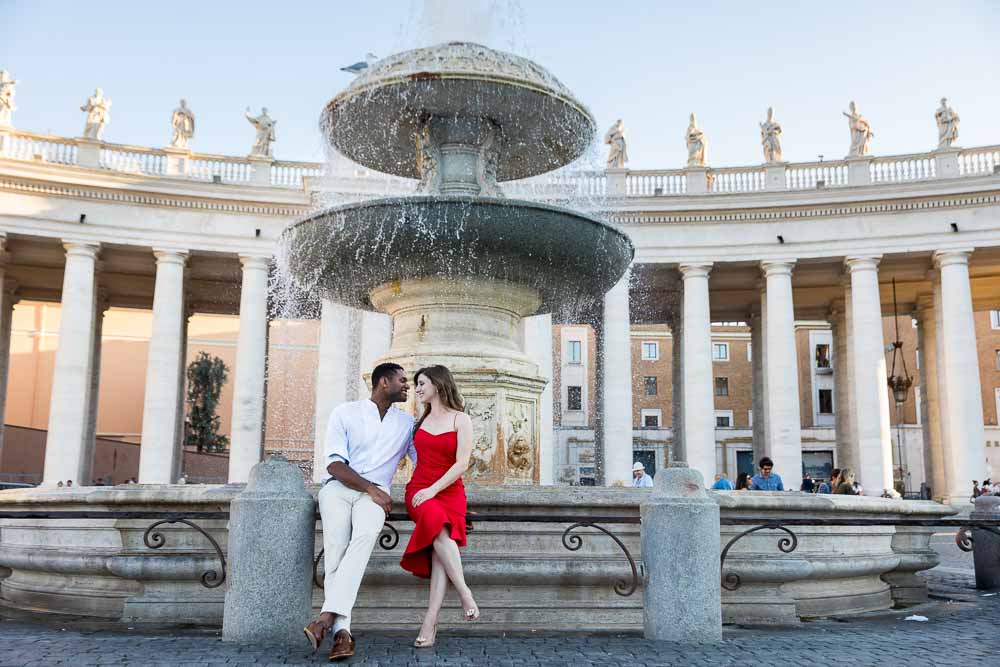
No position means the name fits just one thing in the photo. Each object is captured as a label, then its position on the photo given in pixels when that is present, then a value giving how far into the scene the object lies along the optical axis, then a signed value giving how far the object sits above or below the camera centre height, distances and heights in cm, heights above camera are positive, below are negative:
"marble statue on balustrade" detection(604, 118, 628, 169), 3862 +1322
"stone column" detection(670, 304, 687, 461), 4034 +441
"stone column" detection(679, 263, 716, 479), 3606 +408
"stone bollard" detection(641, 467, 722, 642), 759 -67
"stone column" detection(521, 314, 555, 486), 3403 +490
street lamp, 3369 +340
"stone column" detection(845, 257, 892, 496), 3531 +373
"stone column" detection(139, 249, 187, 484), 3450 +353
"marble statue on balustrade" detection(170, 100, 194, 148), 3719 +1340
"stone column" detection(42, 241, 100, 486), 3353 +374
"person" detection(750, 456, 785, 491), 1923 +6
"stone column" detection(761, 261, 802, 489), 3566 +388
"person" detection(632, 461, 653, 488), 2194 +11
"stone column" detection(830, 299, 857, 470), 4078 +426
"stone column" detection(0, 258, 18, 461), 3950 +622
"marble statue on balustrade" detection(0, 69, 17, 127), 3553 +1371
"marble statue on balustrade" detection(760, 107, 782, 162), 3797 +1336
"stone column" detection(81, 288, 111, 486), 3922 +384
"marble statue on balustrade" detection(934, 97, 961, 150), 3669 +1349
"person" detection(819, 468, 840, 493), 2275 +12
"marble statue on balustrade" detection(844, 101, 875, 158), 3741 +1333
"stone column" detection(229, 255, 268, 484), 3472 +324
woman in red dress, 720 -9
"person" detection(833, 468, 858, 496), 2178 -8
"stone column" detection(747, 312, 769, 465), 4200 +430
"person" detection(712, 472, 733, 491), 2103 -5
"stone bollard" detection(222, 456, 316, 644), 724 -66
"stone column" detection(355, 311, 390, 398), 3550 +520
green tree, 5769 +448
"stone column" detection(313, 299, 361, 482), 3522 +442
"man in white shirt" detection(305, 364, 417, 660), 677 -4
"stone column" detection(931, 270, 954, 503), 3684 +366
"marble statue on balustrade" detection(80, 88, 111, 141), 3616 +1340
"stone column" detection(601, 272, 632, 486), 3584 +384
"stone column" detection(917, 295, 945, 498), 4019 +344
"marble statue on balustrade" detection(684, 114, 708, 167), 3834 +1328
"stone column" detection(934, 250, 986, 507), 3462 +382
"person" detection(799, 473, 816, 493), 2914 -6
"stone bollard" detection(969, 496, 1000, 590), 1330 -97
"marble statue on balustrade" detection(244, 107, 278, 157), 3772 +1339
